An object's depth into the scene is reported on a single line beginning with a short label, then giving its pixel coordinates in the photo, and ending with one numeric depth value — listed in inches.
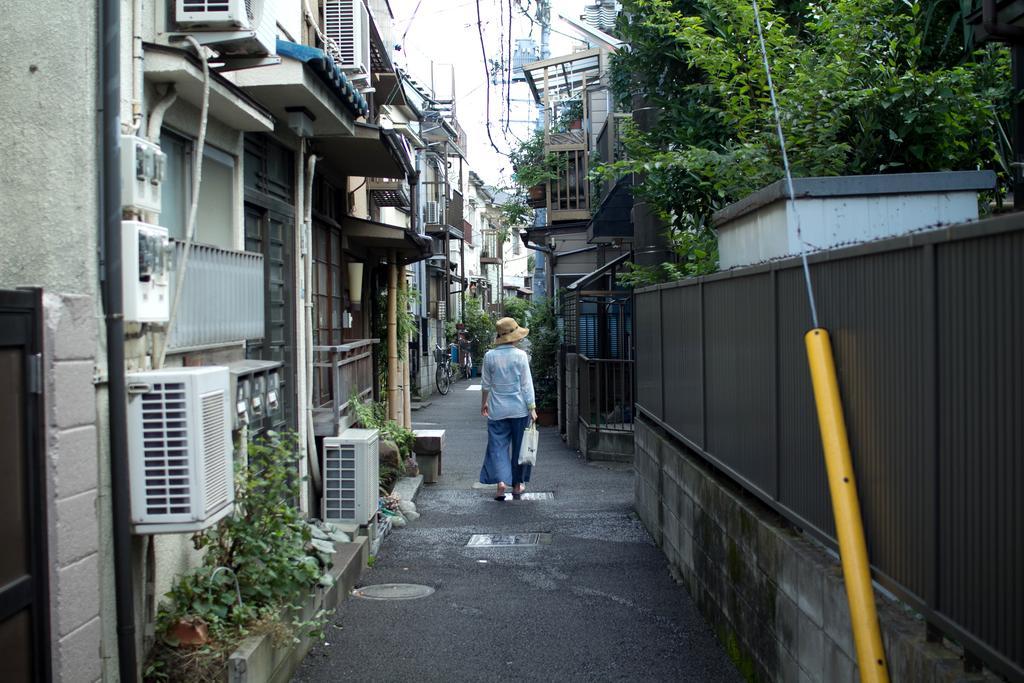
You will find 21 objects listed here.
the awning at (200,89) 194.1
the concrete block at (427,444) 503.5
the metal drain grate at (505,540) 359.9
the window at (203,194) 225.9
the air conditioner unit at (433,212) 1241.2
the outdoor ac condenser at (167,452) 171.6
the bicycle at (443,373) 1293.1
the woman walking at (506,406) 438.9
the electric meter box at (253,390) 215.6
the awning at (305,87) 265.4
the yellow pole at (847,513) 133.0
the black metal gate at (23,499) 138.3
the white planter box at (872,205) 203.5
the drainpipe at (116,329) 166.4
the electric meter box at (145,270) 170.4
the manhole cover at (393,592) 287.4
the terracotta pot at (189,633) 189.5
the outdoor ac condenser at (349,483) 322.0
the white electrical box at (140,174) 170.6
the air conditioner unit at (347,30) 412.5
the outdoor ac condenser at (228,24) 208.7
